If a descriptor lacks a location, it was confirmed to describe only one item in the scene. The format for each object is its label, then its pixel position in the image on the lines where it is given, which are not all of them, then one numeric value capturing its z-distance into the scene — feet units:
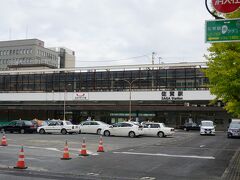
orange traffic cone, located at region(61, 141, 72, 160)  54.44
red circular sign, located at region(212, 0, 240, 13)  30.42
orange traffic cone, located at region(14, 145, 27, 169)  44.68
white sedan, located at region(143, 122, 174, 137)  124.67
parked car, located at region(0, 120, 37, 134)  133.49
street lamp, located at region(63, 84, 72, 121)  235.81
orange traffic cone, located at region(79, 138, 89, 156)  59.26
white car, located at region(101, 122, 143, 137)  118.27
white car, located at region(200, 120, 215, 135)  144.56
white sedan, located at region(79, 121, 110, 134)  129.68
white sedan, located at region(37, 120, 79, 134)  131.44
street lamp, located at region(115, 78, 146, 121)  215.78
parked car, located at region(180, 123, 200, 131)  191.42
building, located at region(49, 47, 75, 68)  476.95
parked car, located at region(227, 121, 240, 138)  129.49
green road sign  34.88
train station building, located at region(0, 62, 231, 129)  223.51
